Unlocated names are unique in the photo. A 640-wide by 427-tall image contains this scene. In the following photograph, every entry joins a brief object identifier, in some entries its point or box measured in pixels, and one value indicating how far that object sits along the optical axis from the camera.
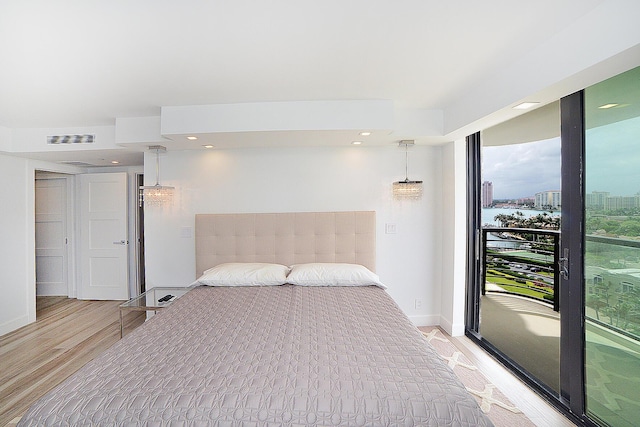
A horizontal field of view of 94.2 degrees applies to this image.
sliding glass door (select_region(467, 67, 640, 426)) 1.68
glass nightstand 2.97
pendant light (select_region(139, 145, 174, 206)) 3.24
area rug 1.99
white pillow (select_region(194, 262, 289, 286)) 2.82
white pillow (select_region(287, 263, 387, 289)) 2.80
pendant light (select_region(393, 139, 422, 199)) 3.26
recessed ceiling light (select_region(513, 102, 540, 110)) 2.04
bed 1.15
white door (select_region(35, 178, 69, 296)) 4.80
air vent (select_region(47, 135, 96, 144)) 3.36
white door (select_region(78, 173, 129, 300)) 4.49
